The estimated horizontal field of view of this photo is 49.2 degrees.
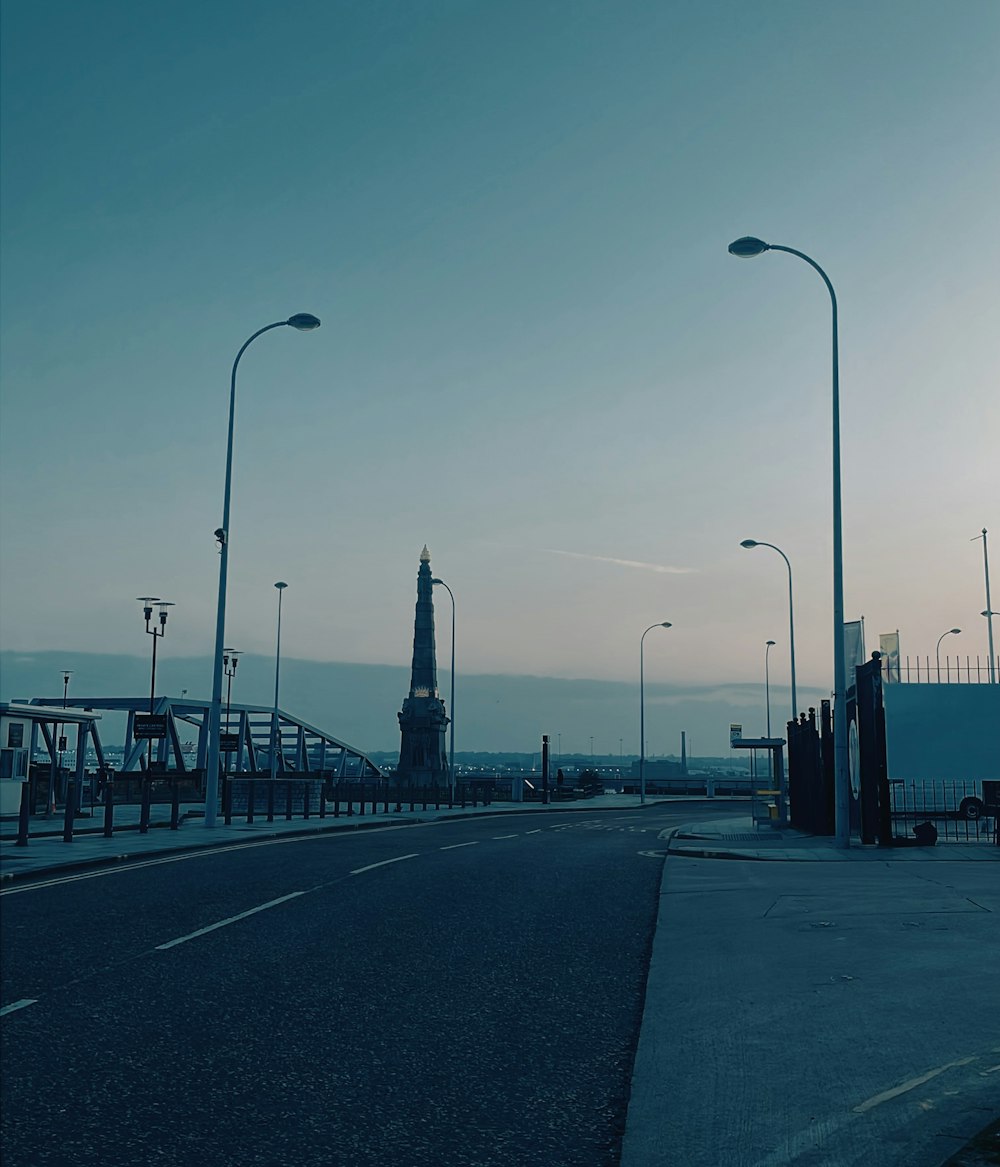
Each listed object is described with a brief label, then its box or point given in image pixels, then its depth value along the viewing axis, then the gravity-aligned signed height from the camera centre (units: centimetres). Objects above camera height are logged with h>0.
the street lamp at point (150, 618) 6538 +690
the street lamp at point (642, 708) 6865 +214
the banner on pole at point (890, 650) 2792 +242
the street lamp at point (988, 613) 6734 +821
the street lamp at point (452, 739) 5740 -5
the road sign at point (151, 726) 3422 +25
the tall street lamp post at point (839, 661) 2162 +167
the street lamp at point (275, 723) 7400 +101
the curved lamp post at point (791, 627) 4566 +494
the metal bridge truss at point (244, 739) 6494 -29
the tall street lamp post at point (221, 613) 2769 +320
